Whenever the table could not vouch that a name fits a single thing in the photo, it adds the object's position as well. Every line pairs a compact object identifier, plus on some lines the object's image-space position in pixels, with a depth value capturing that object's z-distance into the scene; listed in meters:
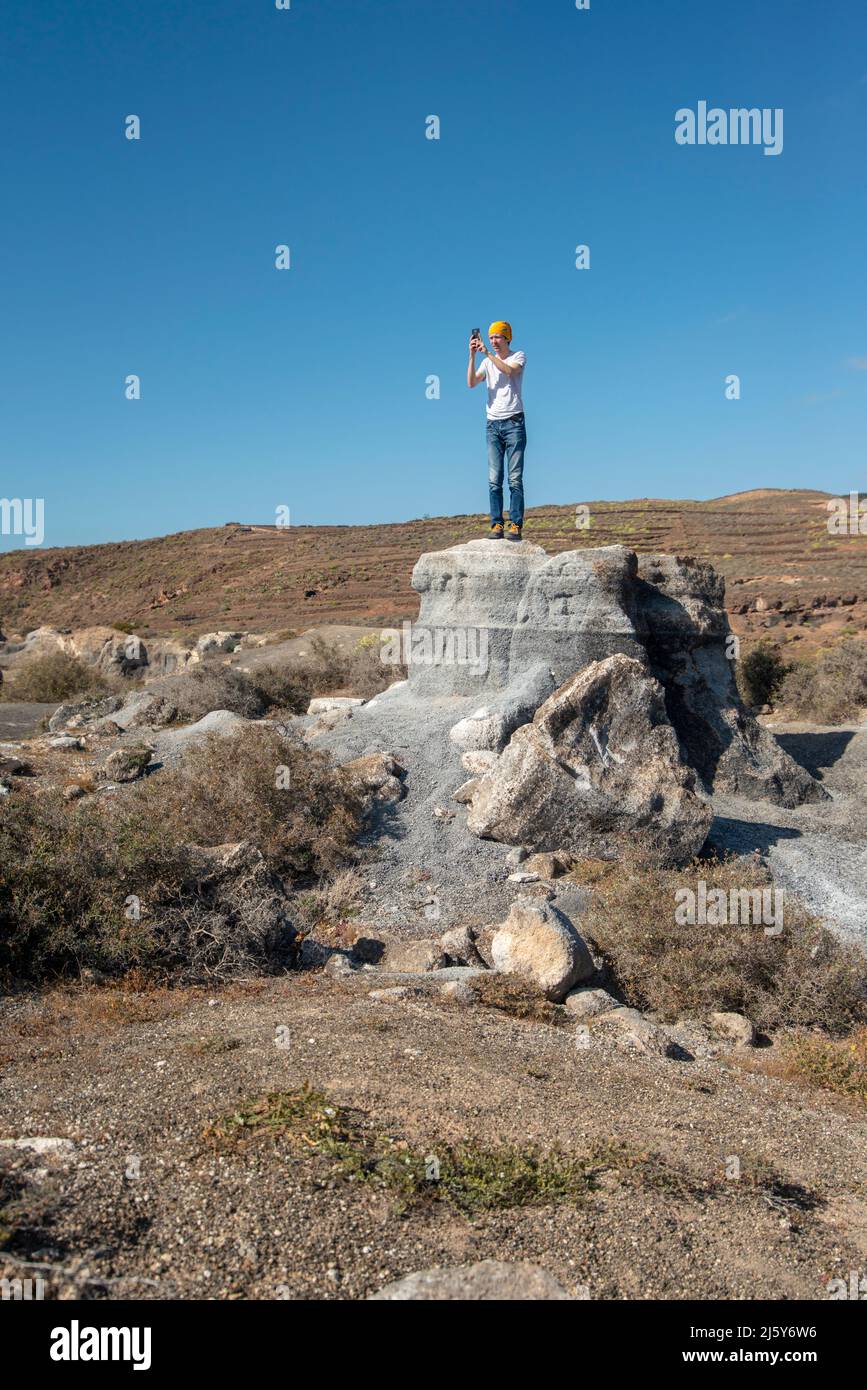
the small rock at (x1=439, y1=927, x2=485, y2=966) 6.67
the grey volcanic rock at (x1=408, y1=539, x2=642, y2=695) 10.00
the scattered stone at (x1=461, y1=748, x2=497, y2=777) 9.20
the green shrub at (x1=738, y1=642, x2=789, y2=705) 16.50
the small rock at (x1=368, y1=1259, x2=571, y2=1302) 2.82
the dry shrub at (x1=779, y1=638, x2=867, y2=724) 14.32
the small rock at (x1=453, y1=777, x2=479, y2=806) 8.88
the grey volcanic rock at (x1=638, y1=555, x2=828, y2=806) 10.40
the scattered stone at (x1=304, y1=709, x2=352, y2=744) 10.94
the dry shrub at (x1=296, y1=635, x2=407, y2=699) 15.48
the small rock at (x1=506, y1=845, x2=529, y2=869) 8.03
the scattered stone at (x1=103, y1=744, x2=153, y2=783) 10.45
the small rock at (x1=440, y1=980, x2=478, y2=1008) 5.74
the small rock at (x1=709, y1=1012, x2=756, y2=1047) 5.77
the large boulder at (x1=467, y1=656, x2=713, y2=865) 8.16
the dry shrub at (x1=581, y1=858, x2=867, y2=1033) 5.96
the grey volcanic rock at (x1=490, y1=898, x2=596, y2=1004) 5.99
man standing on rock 9.63
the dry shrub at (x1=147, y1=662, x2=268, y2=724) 14.12
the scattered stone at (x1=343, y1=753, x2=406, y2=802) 9.11
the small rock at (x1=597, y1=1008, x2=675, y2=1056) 5.36
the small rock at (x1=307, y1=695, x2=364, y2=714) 12.26
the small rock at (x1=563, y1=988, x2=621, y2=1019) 5.86
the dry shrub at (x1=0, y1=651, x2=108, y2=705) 19.03
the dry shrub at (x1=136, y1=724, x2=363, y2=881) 8.10
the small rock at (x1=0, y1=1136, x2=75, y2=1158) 3.52
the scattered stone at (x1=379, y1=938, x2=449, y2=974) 6.49
